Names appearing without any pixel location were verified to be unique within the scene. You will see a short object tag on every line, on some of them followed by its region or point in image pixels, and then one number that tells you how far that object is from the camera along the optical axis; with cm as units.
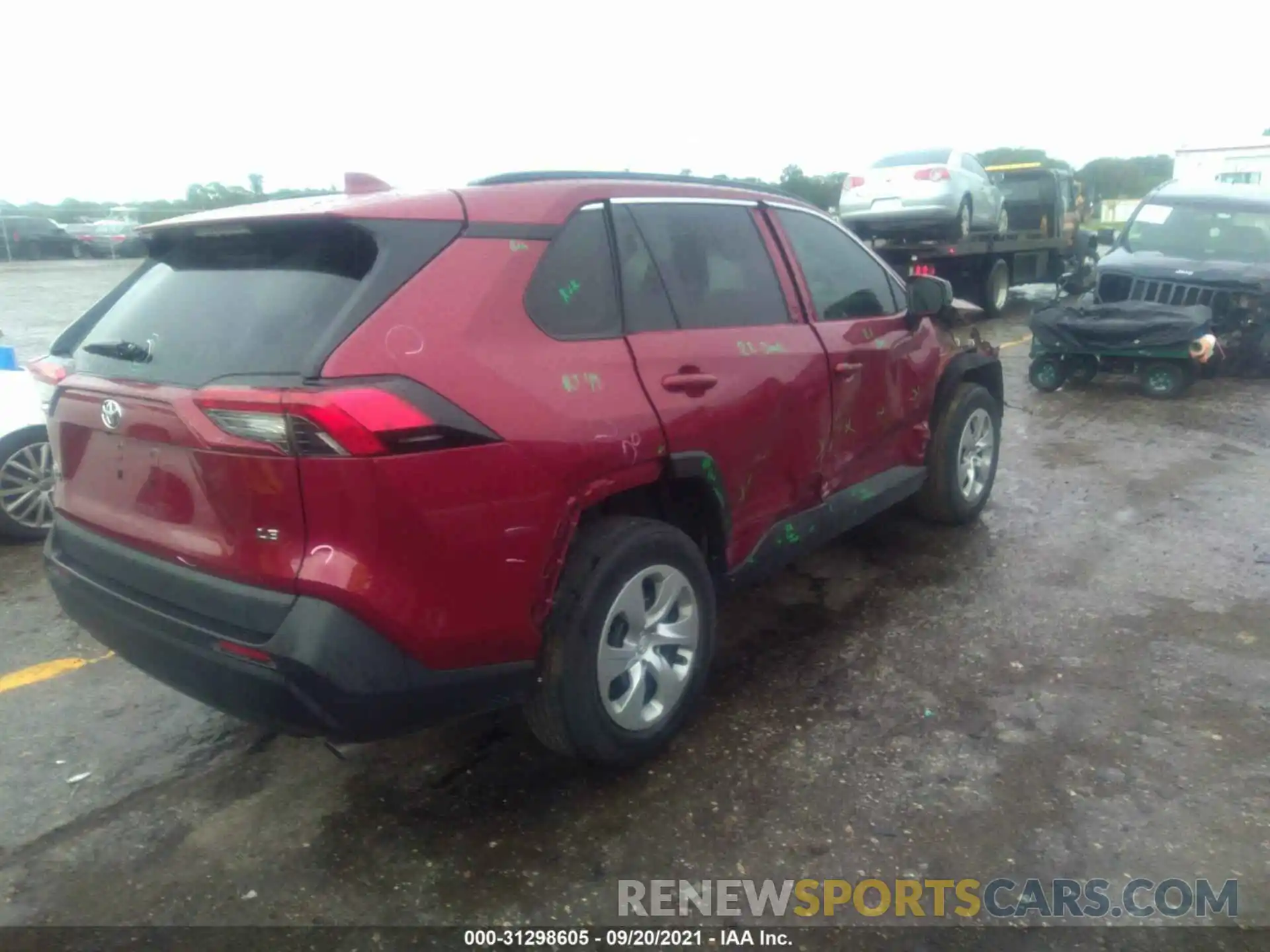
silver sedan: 1313
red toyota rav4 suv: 237
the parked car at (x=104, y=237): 2473
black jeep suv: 938
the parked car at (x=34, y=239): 2486
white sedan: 516
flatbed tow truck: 1282
